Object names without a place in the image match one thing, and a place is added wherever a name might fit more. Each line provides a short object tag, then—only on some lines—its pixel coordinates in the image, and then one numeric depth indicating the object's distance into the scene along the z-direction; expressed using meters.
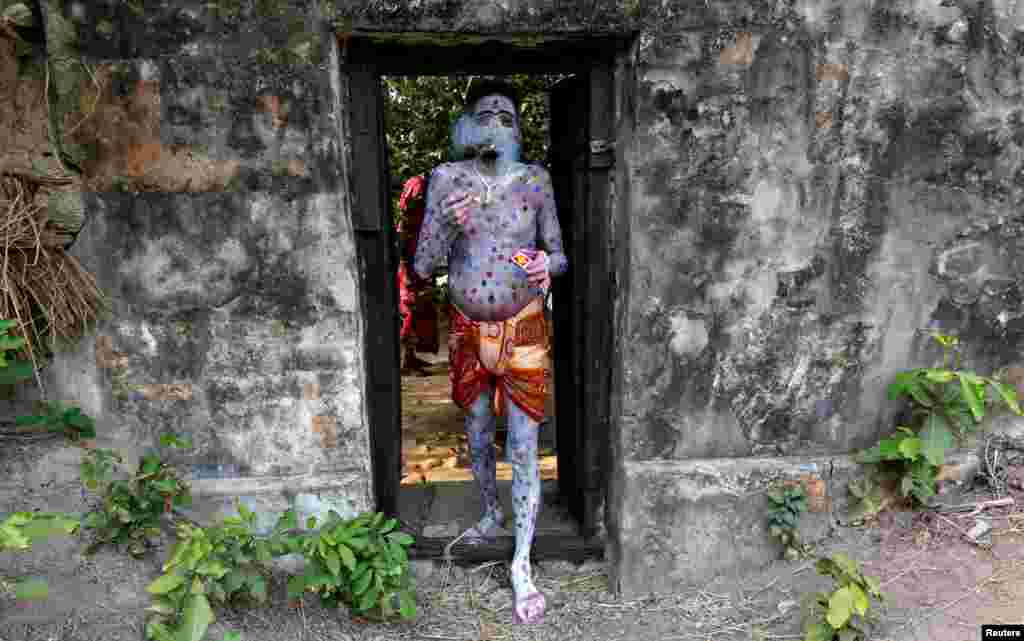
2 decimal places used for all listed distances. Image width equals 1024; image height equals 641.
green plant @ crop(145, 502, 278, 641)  2.26
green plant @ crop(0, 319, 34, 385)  2.35
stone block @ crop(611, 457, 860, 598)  2.89
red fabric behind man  5.40
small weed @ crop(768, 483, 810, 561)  2.87
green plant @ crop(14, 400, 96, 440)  2.59
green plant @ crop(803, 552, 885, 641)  2.36
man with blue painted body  2.85
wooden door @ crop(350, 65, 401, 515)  2.69
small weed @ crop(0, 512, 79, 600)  1.86
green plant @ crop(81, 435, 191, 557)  2.57
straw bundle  2.44
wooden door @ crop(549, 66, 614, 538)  2.79
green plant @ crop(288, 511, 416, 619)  2.47
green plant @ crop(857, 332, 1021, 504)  2.75
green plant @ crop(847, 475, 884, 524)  2.92
